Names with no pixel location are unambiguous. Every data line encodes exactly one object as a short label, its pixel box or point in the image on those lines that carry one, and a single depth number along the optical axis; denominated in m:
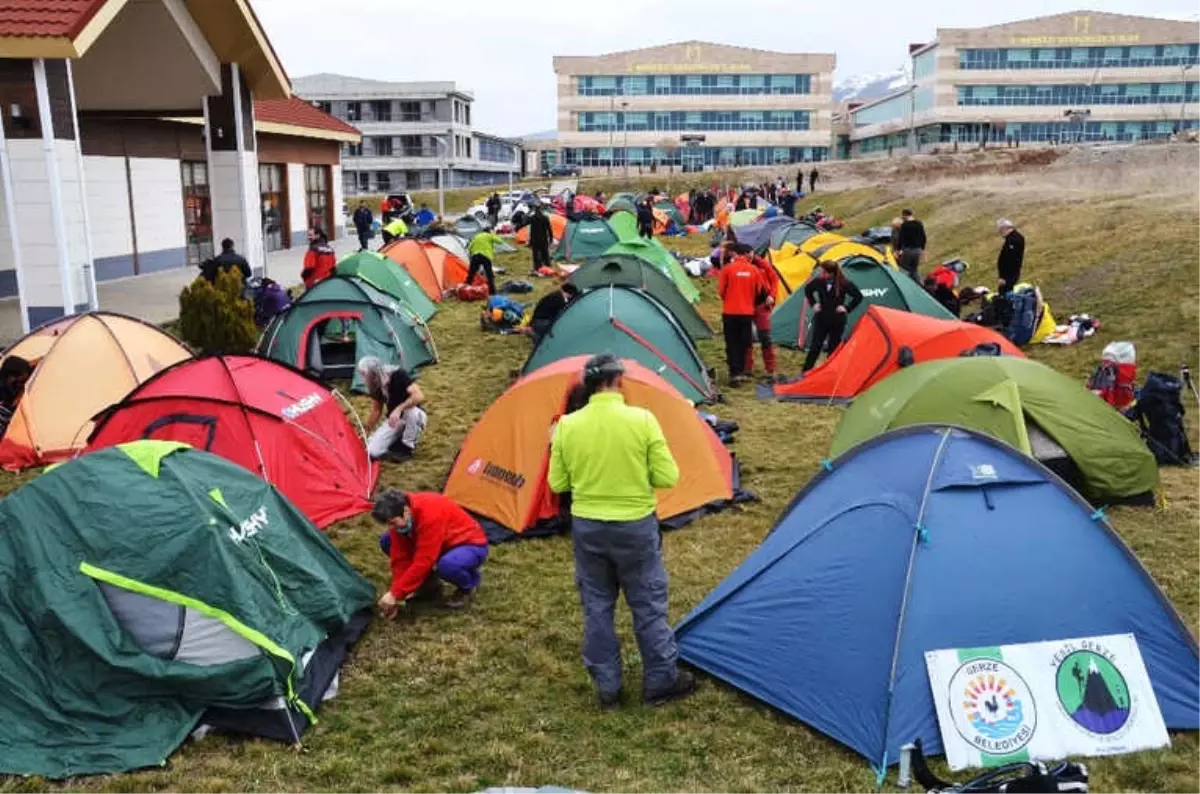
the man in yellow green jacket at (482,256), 20.14
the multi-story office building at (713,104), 79.75
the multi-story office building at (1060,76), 75.81
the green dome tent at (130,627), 4.75
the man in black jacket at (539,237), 23.66
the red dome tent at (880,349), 10.74
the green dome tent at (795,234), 23.09
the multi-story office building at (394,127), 69.31
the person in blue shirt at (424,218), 34.66
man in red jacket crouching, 6.18
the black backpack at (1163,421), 8.94
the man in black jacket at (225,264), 14.62
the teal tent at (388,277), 16.53
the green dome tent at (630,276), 16.45
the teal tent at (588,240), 26.12
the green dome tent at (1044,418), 7.74
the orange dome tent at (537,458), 7.76
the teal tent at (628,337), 10.74
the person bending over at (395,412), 9.58
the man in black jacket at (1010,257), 14.53
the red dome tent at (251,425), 7.72
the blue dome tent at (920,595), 4.71
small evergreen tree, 12.65
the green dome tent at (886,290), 13.52
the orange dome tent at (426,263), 20.28
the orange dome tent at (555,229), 29.38
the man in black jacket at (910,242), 17.30
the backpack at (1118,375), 9.72
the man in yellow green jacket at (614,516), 4.86
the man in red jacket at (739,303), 12.06
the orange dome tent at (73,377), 9.24
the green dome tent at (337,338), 12.47
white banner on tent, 4.52
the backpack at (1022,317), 14.06
